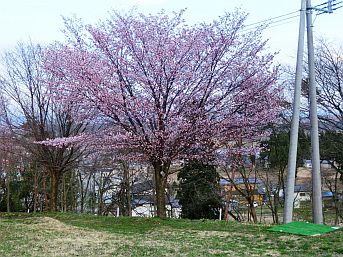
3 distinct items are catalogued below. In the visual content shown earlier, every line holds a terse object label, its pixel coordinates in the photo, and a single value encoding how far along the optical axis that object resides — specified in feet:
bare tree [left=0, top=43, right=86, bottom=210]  49.14
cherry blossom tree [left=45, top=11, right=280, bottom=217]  35.68
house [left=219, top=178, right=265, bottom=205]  64.44
